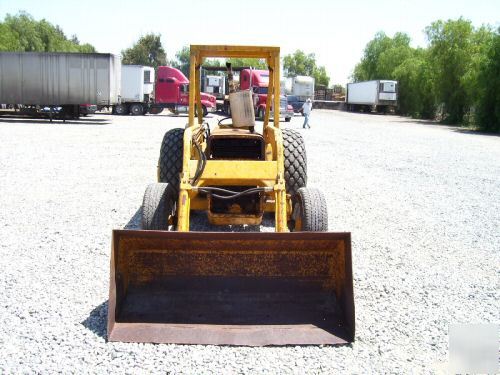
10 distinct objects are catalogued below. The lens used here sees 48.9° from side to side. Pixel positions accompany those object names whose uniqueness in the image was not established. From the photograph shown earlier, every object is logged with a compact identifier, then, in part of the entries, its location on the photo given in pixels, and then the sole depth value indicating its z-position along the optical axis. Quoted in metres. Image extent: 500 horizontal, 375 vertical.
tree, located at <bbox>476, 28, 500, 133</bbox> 31.59
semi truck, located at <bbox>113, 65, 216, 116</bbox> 34.16
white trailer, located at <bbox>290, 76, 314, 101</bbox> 53.47
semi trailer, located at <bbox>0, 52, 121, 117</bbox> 26.14
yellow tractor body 3.93
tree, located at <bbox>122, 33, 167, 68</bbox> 72.62
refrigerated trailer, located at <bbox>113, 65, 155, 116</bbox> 33.96
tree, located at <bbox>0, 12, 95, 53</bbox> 51.17
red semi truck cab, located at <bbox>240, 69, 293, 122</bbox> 29.39
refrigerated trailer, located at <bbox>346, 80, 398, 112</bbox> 50.91
